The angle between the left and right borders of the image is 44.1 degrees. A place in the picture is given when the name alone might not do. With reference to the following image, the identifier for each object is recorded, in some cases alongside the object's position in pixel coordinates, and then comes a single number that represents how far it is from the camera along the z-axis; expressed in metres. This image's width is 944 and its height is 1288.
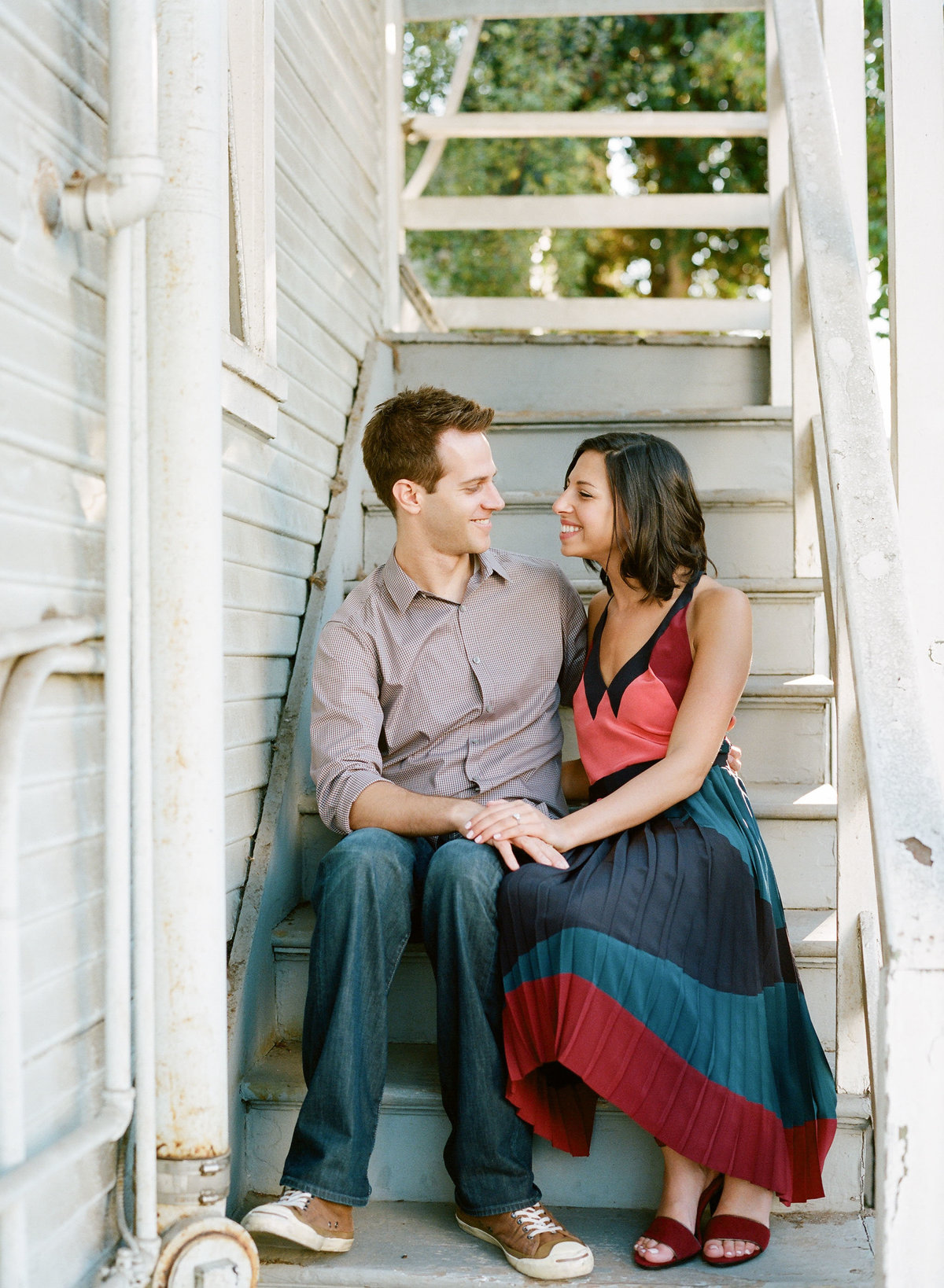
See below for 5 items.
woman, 1.61
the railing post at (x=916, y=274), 1.98
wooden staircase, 1.78
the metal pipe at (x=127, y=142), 1.34
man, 1.65
